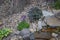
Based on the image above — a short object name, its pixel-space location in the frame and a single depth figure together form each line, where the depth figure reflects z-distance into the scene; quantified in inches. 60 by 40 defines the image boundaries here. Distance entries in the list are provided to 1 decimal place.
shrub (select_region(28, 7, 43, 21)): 193.2
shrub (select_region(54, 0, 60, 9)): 185.3
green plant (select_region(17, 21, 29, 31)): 186.6
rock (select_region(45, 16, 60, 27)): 135.0
